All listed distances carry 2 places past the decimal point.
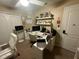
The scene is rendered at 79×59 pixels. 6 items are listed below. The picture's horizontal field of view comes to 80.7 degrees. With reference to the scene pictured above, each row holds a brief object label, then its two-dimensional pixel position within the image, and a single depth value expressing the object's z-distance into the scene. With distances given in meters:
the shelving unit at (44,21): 2.76
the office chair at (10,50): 1.39
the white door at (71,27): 2.07
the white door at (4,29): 2.39
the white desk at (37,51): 1.29
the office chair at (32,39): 2.80
